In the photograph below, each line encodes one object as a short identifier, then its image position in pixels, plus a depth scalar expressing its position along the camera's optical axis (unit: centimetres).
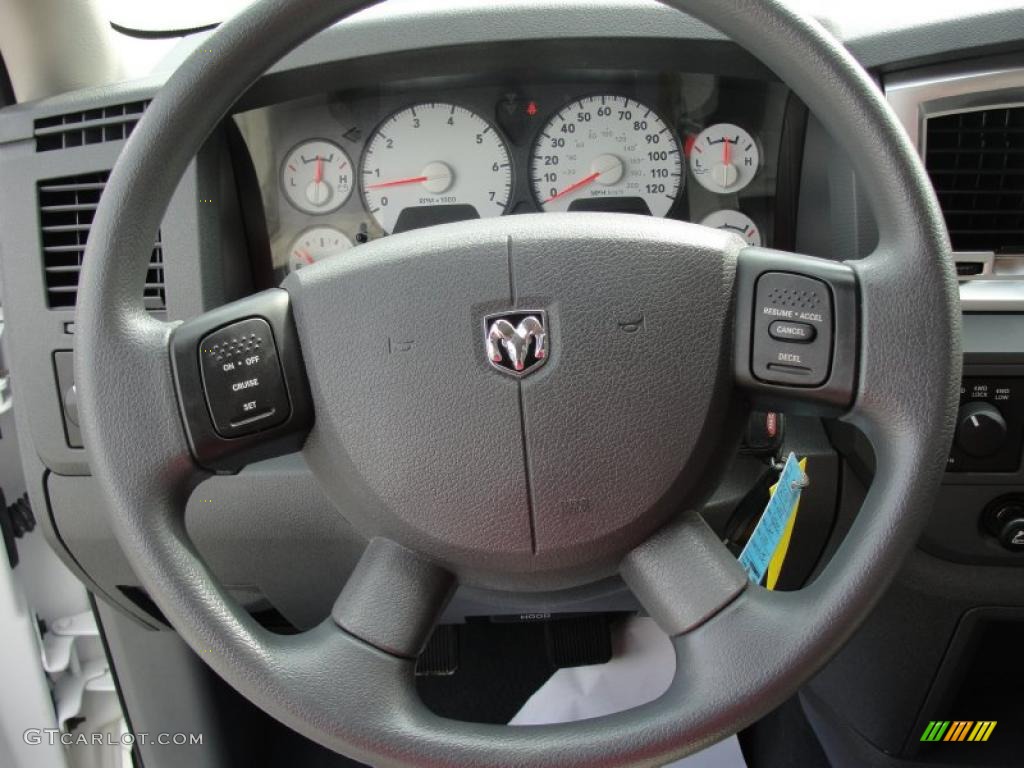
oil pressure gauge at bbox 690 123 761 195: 113
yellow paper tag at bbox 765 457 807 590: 85
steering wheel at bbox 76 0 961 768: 68
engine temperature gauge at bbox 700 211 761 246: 115
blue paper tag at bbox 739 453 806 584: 82
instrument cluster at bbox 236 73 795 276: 111
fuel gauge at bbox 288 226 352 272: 117
